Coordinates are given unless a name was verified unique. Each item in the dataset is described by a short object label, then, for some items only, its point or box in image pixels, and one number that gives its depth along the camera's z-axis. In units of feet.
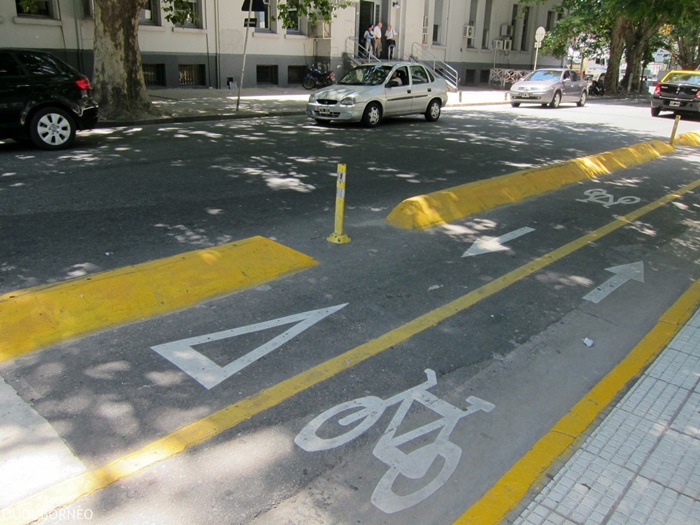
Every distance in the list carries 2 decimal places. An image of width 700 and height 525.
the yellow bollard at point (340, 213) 19.83
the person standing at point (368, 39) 92.38
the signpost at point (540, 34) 93.88
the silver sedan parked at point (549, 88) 80.53
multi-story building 62.69
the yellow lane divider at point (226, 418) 9.16
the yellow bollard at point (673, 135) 49.83
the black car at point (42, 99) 33.04
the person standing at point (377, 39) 93.30
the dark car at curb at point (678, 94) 75.36
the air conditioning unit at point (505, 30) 122.93
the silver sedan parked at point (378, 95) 49.96
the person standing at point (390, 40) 96.37
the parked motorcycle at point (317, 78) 85.61
